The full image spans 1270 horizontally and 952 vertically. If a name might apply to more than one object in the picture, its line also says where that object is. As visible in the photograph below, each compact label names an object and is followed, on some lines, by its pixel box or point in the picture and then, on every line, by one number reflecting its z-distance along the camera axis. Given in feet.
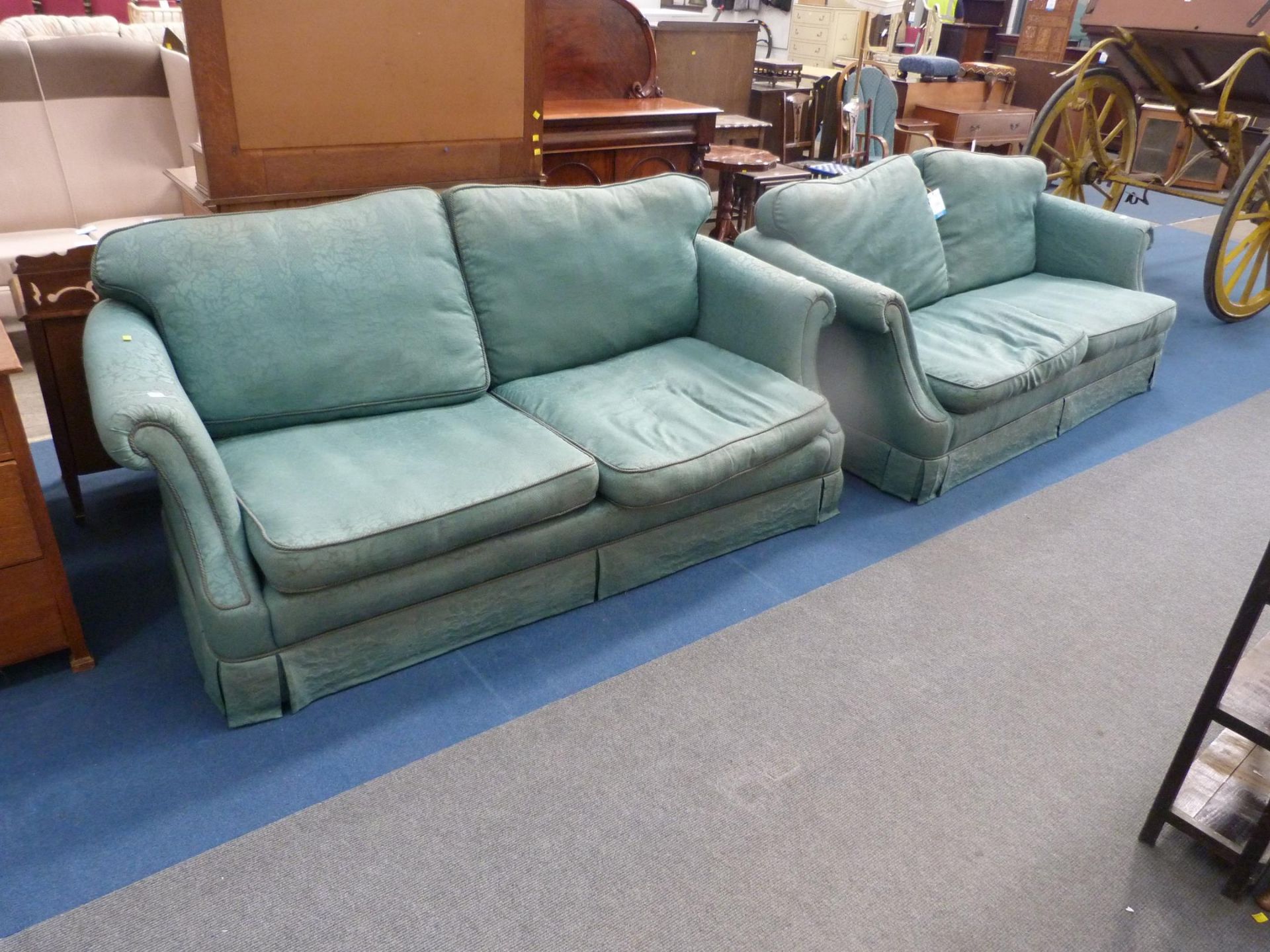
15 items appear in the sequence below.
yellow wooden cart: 12.84
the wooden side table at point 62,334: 7.19
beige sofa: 10.37
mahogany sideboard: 10.85
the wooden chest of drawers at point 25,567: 5.54
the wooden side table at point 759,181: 13.66
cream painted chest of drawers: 22.49
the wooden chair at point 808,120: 16.87
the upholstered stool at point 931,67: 20.45
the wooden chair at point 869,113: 16.28
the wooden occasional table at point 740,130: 14.56
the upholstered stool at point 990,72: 22.04
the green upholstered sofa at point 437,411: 5.71
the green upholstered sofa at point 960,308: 8.72
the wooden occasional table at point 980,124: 20.25
